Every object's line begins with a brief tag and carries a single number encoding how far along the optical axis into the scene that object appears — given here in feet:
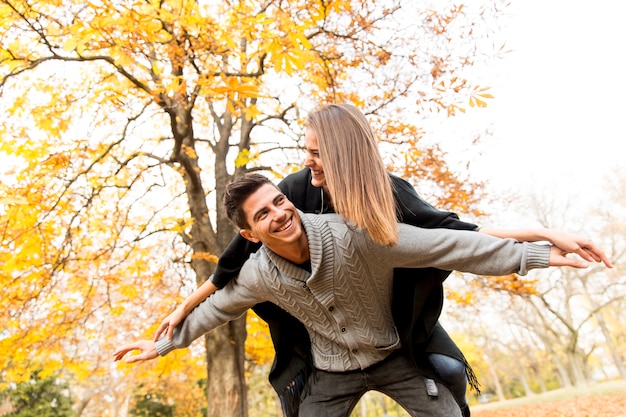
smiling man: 6.84
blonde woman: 6.96
